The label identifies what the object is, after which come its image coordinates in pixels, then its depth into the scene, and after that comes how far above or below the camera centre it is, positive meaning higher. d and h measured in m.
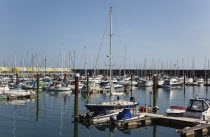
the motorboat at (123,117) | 28.94 -4.60
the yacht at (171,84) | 89.37 -3.81
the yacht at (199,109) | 27.42 -3.58
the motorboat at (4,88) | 58.91 -3.53
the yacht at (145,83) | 95.31 -3.76
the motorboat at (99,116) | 30.17 -4.70
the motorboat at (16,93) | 55.46 -4.25
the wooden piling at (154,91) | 38.73 -2.88
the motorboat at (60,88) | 71.62 -4.21
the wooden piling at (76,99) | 31.64 -3.08
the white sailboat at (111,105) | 33.81 -3.99
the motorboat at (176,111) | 31.27 -4.32
